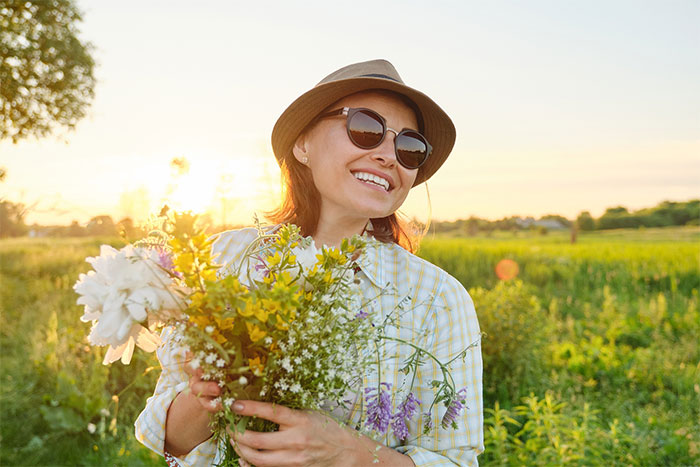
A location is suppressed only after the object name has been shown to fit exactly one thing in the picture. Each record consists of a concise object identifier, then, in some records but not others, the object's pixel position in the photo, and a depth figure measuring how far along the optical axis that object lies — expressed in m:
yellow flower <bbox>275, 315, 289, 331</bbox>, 1.12
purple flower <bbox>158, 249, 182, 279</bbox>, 1.16
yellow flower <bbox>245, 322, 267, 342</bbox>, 1.11
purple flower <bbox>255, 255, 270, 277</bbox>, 1.31
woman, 1.44
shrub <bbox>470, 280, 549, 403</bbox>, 5.13
